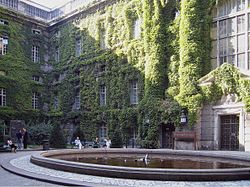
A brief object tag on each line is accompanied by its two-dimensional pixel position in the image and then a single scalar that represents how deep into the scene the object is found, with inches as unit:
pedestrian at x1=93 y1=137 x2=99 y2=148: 1047.4
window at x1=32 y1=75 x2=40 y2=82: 1428.4
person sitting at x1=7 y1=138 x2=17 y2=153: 825.3
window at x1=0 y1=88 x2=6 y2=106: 1290.6
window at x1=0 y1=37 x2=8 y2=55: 1321.4
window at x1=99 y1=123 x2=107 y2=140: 1205.7
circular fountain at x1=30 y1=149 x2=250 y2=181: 352.2
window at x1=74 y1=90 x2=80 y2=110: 1343.3
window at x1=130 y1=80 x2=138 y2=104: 1129.4
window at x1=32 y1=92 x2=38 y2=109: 1408.7
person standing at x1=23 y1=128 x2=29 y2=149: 995.0
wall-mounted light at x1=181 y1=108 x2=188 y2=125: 930.5
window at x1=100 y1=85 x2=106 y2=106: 1237.9
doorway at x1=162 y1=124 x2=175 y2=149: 995.9
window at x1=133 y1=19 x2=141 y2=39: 1134.8
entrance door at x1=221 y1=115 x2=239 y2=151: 876.6
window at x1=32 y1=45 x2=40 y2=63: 1450.5
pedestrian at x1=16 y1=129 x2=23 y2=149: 1070.4
